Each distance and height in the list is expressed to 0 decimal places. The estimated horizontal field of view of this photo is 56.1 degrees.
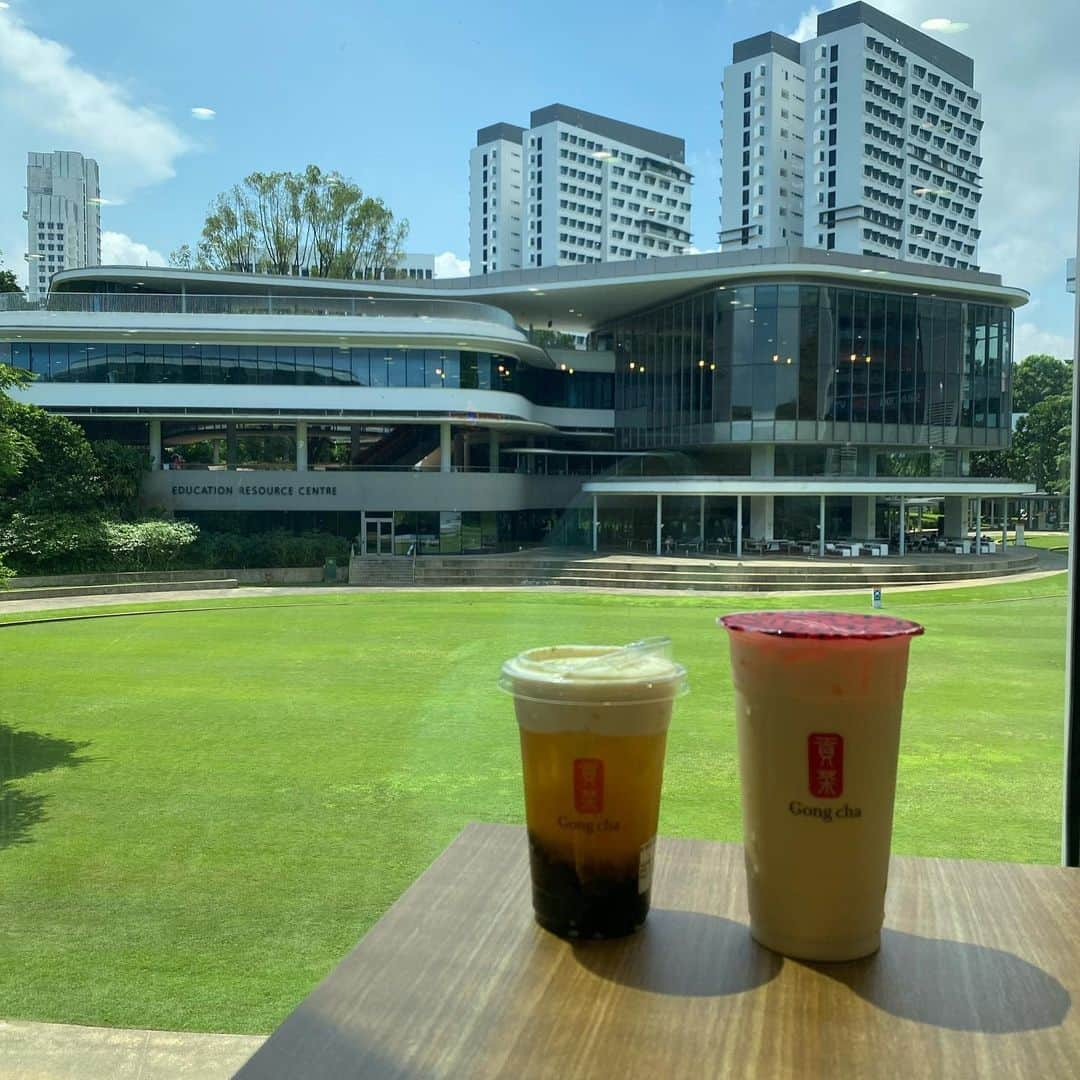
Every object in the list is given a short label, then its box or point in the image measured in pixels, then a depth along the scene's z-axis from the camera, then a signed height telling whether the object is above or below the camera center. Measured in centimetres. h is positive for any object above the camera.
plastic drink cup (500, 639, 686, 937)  65 -19
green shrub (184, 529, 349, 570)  1246 -72
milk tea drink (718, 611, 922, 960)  60 -17
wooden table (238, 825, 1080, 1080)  54 -30
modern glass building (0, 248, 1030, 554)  1412 +148
